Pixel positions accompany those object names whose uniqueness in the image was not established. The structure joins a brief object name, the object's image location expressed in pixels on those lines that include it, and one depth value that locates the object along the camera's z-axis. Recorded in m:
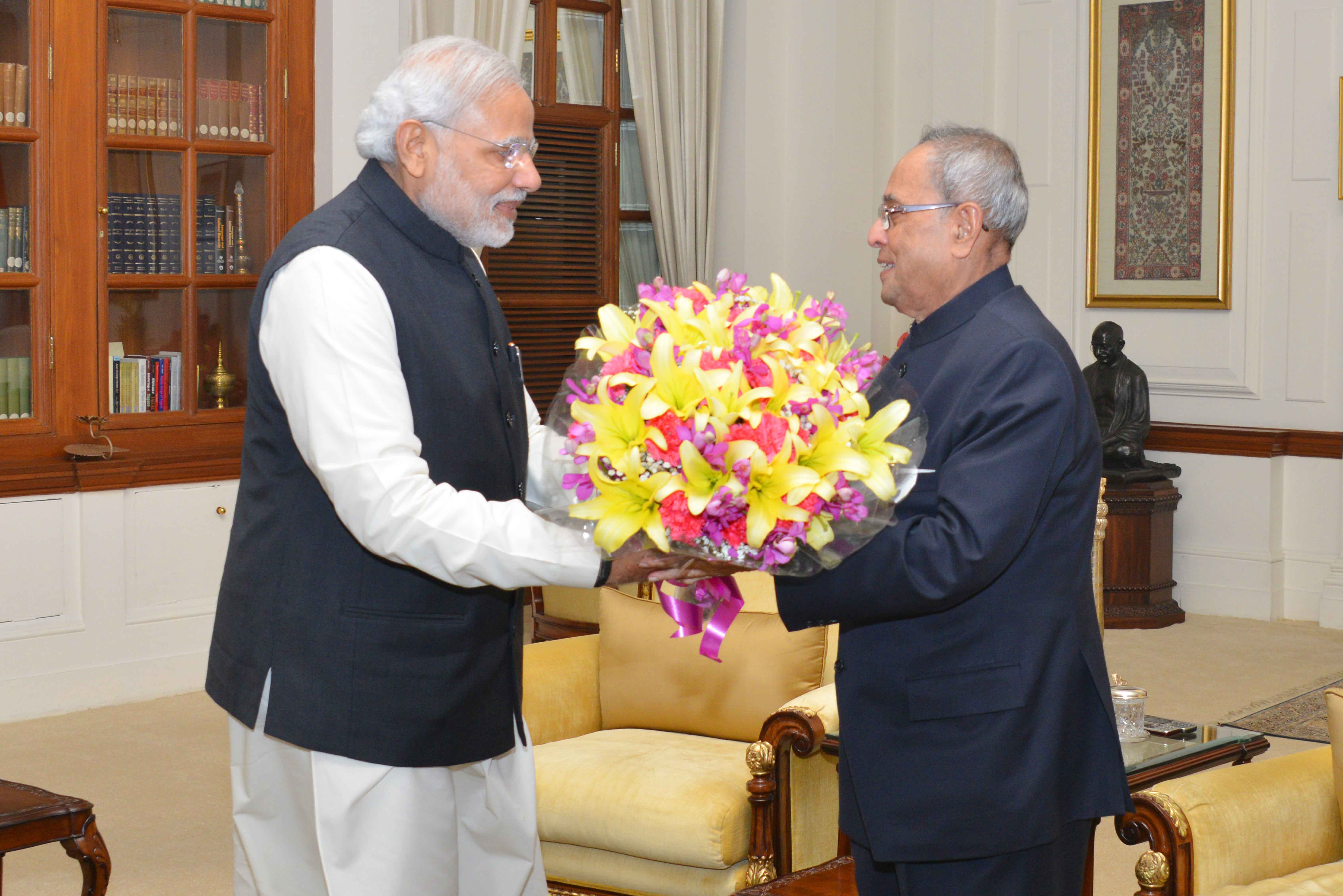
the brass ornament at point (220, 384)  5.97
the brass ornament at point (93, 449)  5.45
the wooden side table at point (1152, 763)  2.79
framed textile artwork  7.62
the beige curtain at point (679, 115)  7.25
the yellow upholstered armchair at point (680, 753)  3.04
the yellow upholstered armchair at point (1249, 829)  2.46
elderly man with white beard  1.85
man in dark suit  1.88
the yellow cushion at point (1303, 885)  2.38
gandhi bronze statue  7.26
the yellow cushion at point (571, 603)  4.42
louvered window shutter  7.00
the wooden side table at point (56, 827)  2.72
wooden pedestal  7.23
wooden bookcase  5.42
